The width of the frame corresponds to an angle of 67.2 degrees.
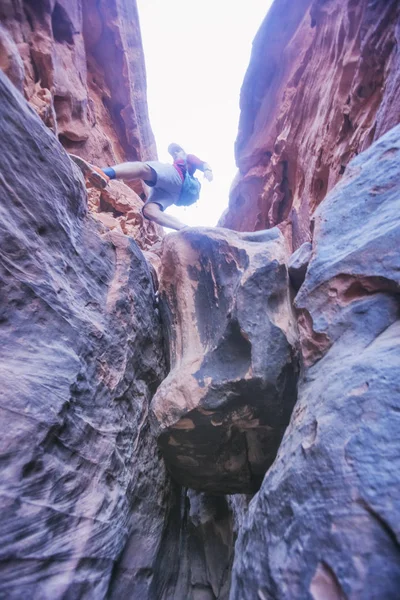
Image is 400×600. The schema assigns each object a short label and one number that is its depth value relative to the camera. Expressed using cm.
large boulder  266
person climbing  576
